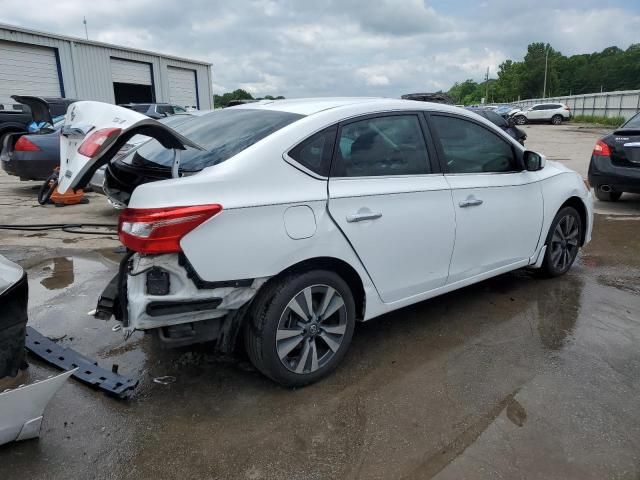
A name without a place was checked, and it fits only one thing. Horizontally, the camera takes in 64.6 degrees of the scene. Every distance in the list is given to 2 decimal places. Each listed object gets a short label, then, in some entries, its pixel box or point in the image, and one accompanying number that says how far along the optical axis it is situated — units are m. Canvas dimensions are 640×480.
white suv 39.53
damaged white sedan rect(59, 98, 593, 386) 2.46
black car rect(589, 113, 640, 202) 7.09
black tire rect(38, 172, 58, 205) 3.45
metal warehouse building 20.67
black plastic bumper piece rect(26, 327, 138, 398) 2.85
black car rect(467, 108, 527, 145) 13.41
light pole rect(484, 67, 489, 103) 117.43
